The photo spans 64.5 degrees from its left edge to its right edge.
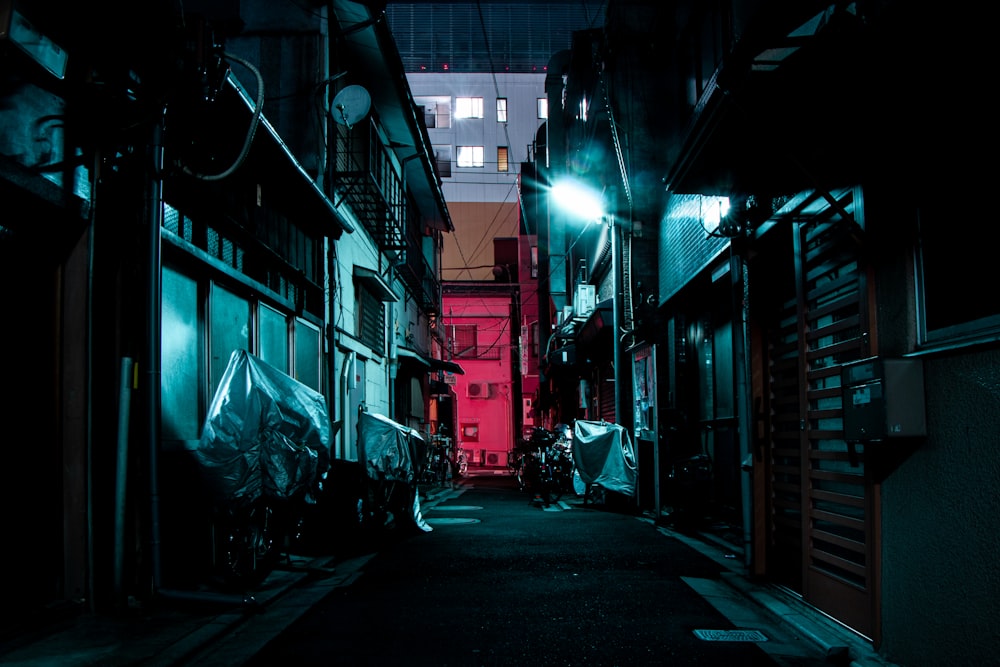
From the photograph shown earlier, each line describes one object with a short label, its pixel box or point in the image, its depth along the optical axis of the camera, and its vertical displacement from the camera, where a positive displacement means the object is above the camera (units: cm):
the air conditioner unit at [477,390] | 4653 +31
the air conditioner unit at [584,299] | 2345 +283
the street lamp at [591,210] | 1783 +521
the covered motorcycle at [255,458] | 686 -54
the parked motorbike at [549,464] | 1736 -163
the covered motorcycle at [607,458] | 1530 -126
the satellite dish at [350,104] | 1363 +505
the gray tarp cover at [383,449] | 1073 -72
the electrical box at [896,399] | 447 -6
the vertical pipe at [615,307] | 1770 +193
